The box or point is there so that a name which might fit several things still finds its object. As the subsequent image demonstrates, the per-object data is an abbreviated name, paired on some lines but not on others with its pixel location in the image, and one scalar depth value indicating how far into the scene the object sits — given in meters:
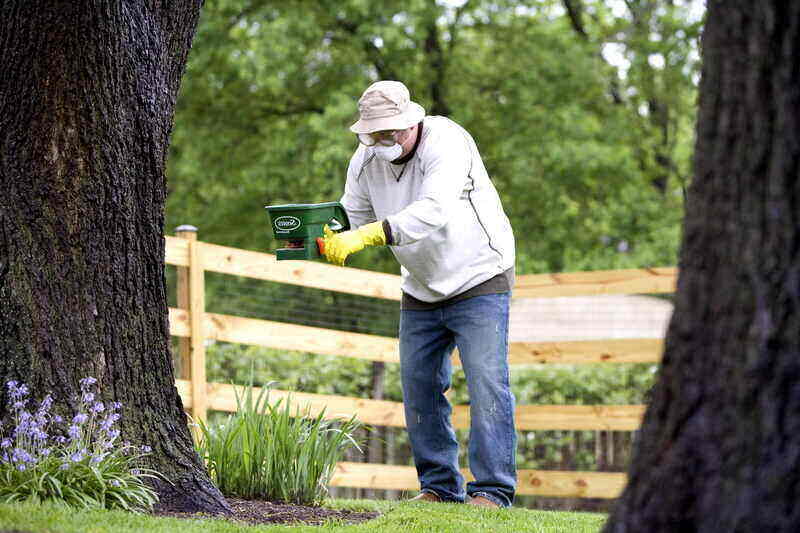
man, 7.92
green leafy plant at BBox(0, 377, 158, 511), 5.81
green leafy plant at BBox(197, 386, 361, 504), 7.80
